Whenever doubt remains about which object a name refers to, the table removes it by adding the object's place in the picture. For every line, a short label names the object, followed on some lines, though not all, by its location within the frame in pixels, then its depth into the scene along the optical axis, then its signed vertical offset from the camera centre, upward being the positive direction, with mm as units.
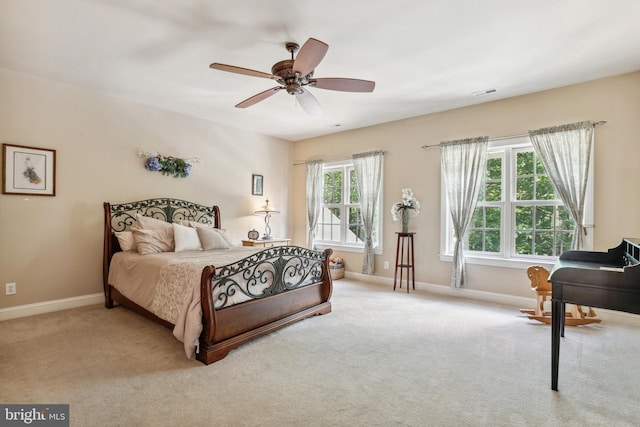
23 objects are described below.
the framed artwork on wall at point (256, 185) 5943 +496
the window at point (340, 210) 5914 +34
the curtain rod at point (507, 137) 4036 +1043
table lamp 5739 -69
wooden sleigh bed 2527 -795
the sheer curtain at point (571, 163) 3574 +628
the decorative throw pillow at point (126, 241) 3935 -421
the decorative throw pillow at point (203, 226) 4418 -242
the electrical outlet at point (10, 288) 3455 -928
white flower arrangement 4871 +140
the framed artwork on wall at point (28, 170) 3439 +417
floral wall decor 4492 +681
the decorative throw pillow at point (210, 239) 4258 -411
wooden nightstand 5477 -574
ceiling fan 2352 +1165
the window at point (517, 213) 3949 +26
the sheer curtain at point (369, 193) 5371 +342
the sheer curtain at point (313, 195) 6230 +332
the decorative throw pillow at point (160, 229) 3955 -270
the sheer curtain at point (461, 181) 4324 +468
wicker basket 5656 -1091
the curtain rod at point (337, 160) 5819 +1022
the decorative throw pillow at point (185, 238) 3986 -387
